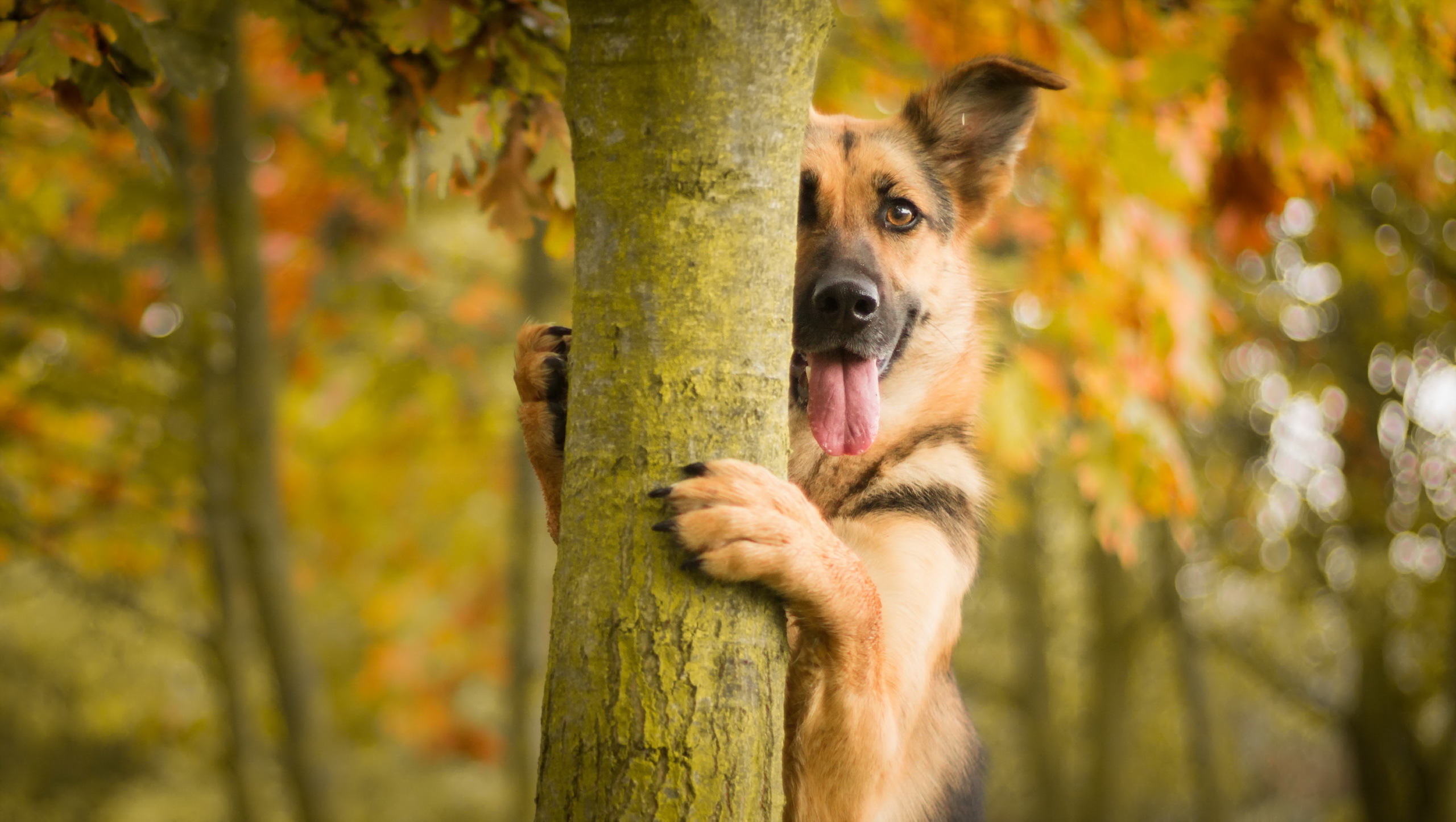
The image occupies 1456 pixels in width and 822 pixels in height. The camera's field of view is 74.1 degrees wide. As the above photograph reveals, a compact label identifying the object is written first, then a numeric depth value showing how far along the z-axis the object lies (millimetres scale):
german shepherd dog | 1770
